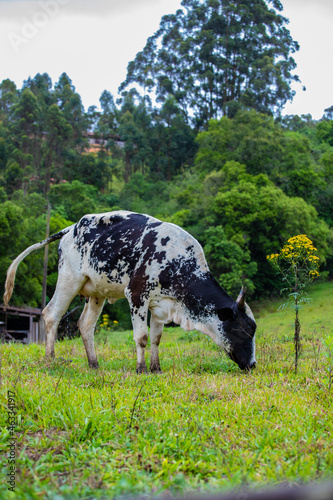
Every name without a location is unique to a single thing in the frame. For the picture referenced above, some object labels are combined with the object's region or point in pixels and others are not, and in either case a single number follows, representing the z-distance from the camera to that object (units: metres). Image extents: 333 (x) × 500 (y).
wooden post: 27.28
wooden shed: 23.92
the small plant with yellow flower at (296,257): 6.51
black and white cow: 6.87
